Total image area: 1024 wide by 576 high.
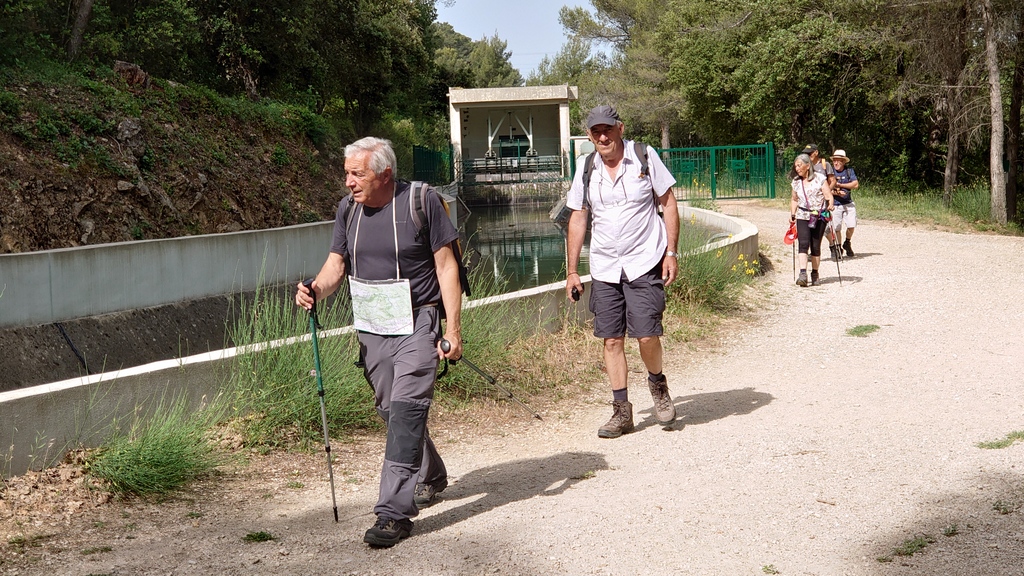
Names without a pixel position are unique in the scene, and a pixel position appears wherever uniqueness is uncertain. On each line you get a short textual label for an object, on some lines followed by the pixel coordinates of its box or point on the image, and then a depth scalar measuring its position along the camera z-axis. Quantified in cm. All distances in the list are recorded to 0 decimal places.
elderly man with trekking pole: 485
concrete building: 4841
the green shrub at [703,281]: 1095
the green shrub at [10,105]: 1587
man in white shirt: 637
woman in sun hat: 1501
